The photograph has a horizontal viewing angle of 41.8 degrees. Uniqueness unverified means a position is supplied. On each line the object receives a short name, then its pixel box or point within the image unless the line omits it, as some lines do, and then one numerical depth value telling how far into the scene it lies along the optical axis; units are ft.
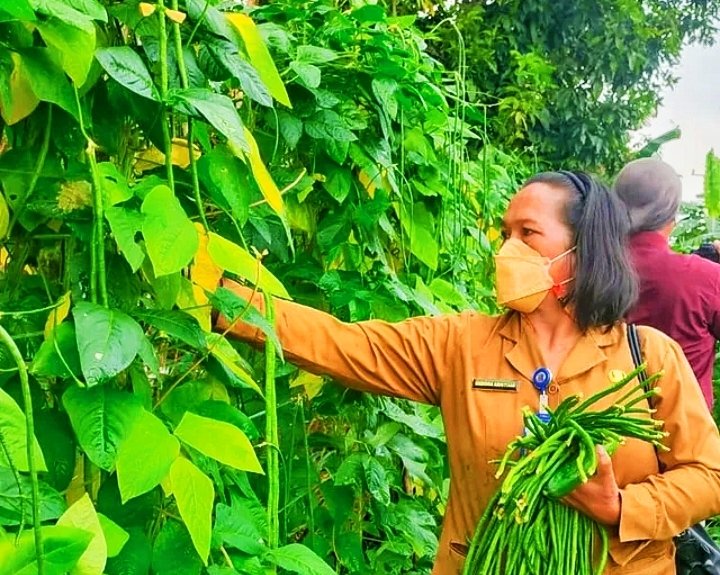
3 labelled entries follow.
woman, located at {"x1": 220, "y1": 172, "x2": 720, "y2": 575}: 3.80
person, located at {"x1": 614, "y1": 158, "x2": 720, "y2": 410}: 6.45
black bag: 4.60
